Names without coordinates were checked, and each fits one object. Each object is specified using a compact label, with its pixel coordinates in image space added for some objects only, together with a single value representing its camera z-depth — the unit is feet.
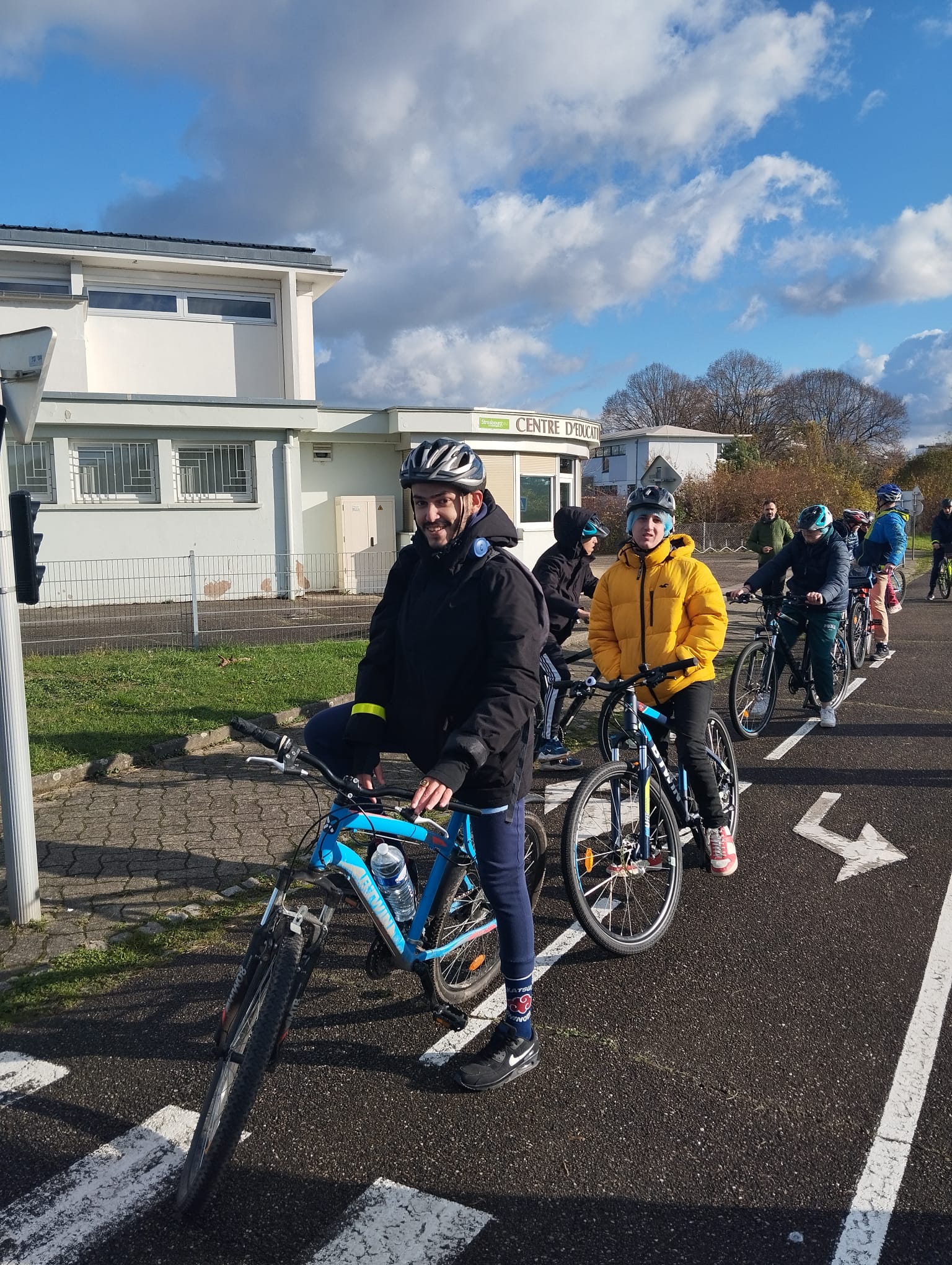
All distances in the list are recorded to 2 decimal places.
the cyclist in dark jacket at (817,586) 27.04
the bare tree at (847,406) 257.34
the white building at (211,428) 58.95
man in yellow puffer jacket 16.22
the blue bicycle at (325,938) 8.63
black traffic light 15.11
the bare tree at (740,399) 254.27
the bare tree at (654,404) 263.29
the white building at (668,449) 212.02
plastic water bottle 10.66
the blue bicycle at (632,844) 13.65
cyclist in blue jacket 38.83
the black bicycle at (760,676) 27.25
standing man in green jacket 50.80
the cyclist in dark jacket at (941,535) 61.57
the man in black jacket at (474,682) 10.21
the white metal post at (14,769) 14.87
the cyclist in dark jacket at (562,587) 24.31
